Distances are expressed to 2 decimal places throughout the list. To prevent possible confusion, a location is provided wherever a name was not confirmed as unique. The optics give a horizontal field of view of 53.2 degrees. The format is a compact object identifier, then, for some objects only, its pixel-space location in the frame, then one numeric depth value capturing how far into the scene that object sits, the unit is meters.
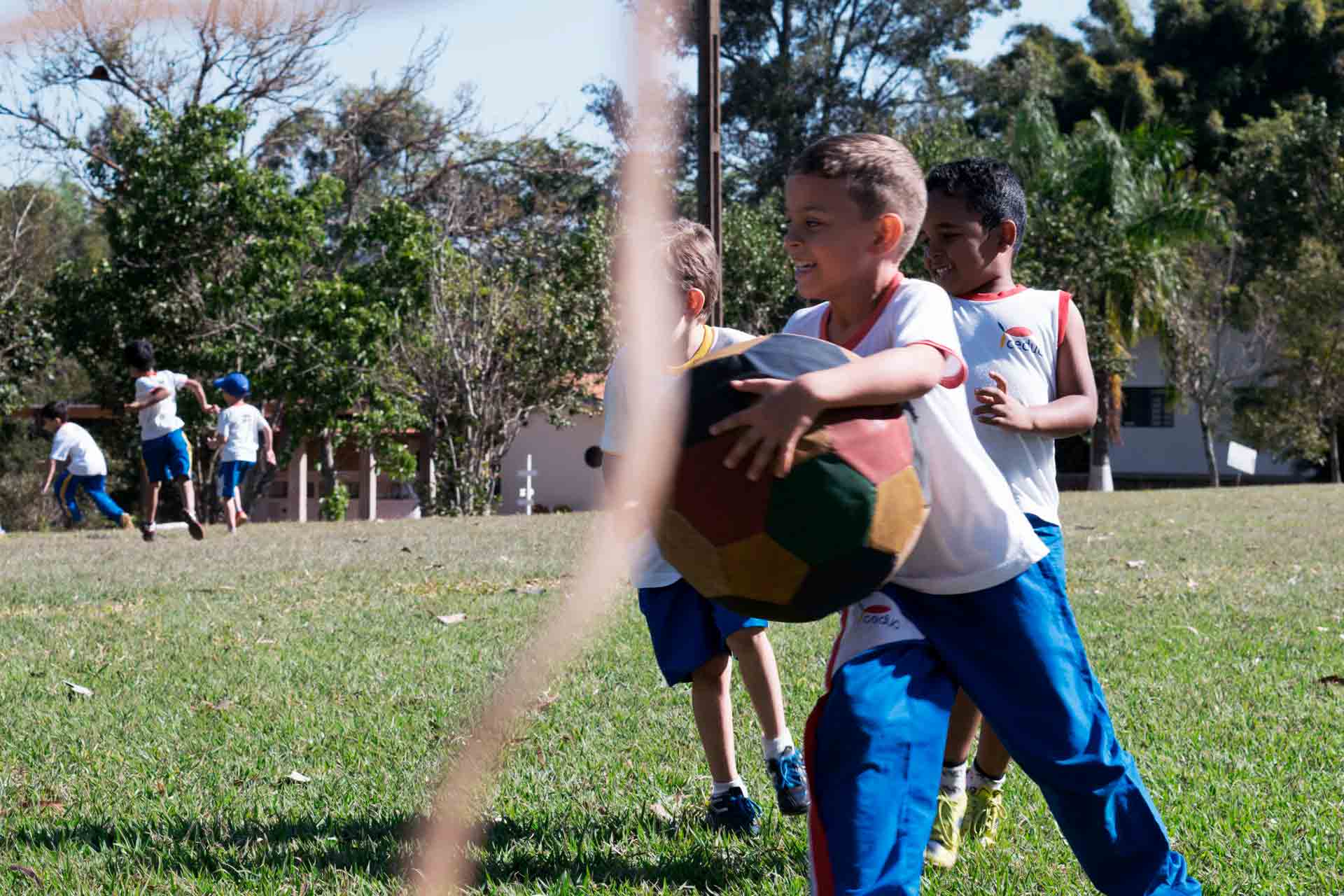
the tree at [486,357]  22.67
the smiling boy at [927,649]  2.34
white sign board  26.98
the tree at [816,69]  34.22
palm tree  26.38
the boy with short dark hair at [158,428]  13.01
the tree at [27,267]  23.67
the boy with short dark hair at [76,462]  14.17
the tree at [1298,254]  29.67
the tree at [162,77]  22.86
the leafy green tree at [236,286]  21.47
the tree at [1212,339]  30.33
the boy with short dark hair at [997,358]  3.11
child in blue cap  14.15
